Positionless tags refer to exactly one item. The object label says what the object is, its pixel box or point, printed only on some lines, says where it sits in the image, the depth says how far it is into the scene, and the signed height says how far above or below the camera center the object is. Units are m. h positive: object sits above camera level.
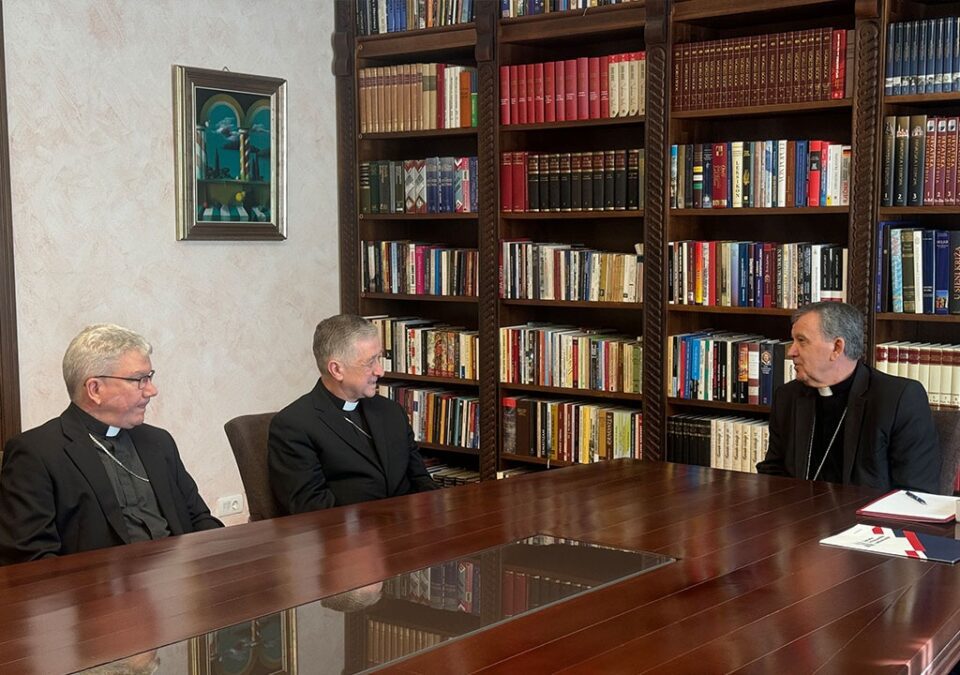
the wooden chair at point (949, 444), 3.49 -0.54
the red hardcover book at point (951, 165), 4.05 +0.32
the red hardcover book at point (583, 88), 4.90 +0.72
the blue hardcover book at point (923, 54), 4.06 +0.71
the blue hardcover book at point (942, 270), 4.11 -0.04
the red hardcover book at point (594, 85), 4.87 +0.73
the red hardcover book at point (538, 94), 5.03 +0.72
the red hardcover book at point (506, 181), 5.16 +0.36
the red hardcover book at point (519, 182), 5.12 +0.35
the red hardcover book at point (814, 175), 4.34 +0.32
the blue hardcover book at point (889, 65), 4.13 +0.68
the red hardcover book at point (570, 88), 4.93 +0.73
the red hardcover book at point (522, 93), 5.07 +0.73
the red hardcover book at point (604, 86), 4.84 +0.72
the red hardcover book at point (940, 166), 4.07 +0.32
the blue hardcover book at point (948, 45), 4.02 +0.73
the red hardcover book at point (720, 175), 4.55 +0.33
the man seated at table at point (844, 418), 3.42 -0.47
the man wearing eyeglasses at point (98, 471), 2.76 -0.51
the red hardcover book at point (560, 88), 4.96 +0.73
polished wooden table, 1.94 -0.63
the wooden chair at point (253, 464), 3.38 -0.57
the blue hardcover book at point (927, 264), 4.14 -0.01
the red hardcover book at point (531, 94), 5.05 +0.72
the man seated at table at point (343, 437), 3.37 -0.51
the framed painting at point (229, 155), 4.95 +0.48
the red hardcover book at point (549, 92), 5.00 +0.72
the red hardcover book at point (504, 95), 5.12 +0.73
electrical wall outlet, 5.22 -1.06
